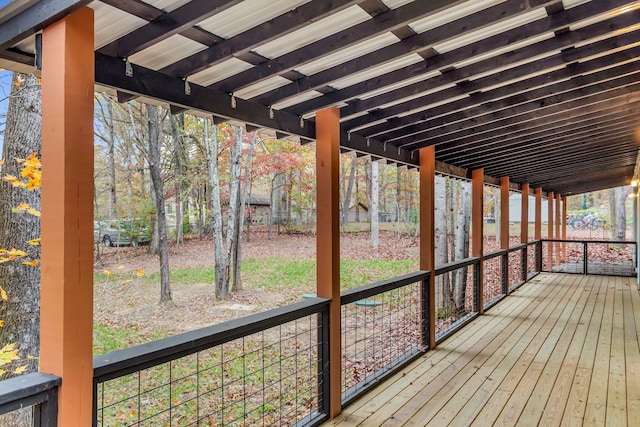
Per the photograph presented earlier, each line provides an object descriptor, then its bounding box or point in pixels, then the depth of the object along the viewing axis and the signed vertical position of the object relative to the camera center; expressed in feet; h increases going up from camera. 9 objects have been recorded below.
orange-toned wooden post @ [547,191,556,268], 38.87 +0.32
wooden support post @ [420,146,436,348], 14.60 -0.14
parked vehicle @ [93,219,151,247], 35.94 -1.13
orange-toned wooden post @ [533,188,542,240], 32.91 +0.27
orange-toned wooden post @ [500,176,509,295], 23.77 -0.35
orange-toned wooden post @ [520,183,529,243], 27.78 +0.45
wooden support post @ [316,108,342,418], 9.80 -0.30
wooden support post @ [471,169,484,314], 19.80 -0.06
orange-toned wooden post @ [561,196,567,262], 47.73 +0.09
